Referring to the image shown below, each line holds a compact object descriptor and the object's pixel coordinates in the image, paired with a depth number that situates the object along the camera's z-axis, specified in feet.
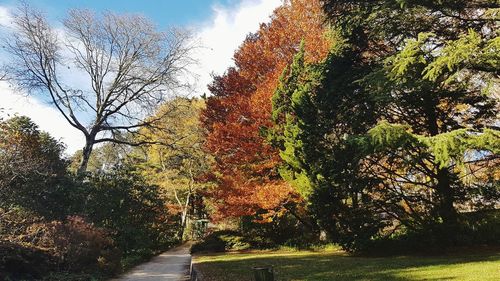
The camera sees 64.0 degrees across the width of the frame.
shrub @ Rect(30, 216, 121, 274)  38.81
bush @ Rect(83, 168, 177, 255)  61.43
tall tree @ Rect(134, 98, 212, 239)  105.70
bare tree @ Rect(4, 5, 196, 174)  71.12
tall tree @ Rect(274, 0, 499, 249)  43.73
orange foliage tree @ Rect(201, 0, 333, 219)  66.95
